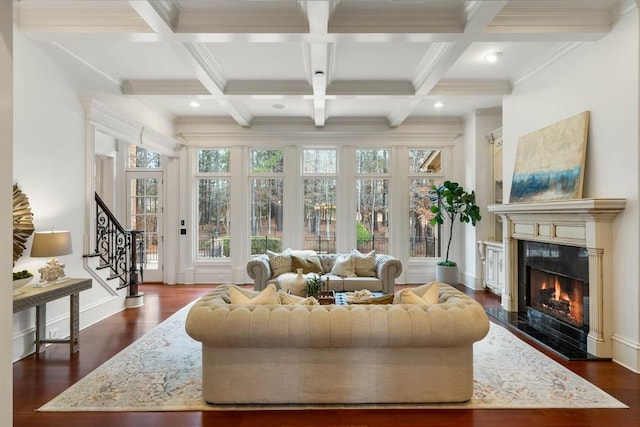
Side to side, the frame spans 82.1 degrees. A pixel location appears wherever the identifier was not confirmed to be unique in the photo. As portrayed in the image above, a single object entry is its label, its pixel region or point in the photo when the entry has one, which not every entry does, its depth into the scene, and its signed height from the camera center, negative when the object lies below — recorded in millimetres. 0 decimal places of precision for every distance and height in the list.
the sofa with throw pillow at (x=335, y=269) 5324 -780
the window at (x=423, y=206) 7312 +234
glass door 7312 +9
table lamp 3453 -303
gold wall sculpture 3387 -35
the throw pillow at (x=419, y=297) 2761 -610
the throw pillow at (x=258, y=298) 2723 -609
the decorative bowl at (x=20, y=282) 3172 -568
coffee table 3904 -898
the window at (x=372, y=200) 7289 +353
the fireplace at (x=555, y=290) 3828 -860
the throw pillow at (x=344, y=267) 5559 -766
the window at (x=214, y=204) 7344 +271
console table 3264 -753
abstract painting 3766 +634
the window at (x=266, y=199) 7320 +372
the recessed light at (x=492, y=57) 4195 +1870
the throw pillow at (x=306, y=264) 5703 -724
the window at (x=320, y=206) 7305 +232
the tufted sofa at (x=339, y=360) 2482 -996
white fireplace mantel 3408 -209
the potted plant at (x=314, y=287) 4238 -813
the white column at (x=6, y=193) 1735 +115
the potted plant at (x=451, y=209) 6379 +158
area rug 2619 -1333
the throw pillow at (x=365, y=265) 5621 -728
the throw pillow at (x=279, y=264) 5578 -709
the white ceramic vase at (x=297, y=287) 4286 -829
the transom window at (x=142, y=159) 7332 +1171
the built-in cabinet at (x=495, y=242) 5867 -406
